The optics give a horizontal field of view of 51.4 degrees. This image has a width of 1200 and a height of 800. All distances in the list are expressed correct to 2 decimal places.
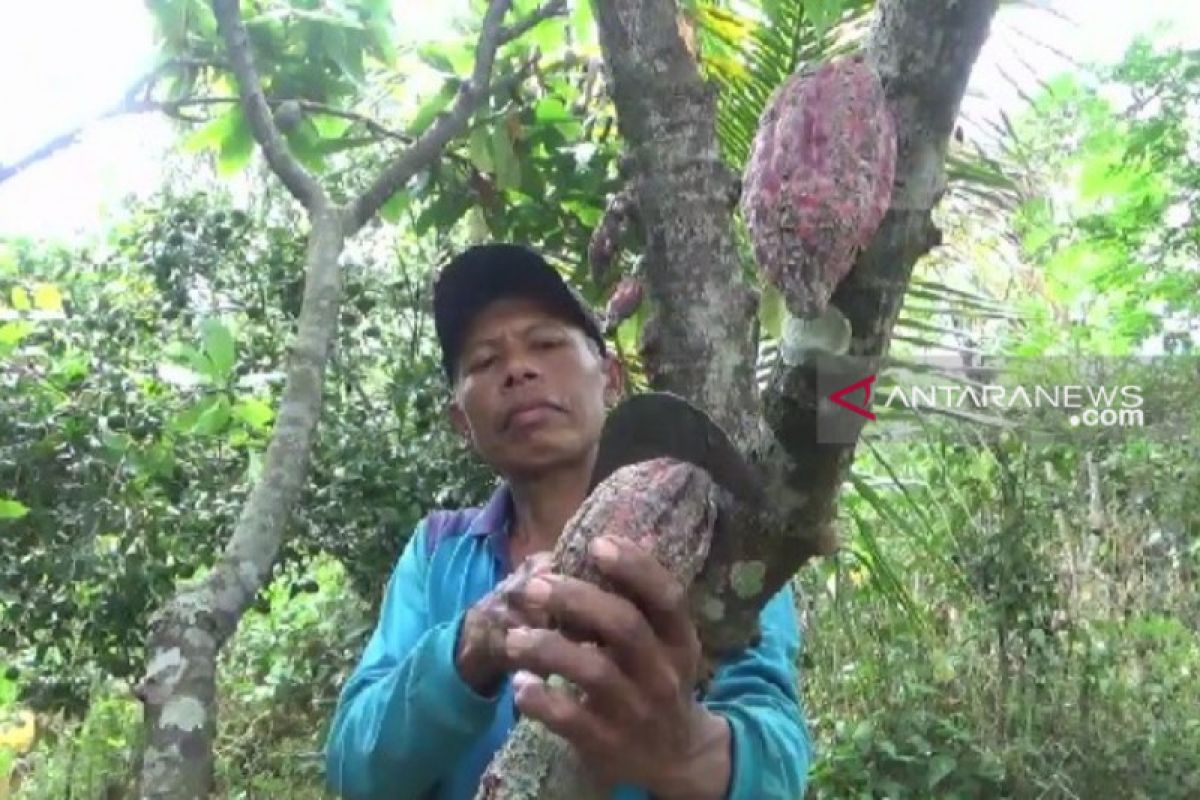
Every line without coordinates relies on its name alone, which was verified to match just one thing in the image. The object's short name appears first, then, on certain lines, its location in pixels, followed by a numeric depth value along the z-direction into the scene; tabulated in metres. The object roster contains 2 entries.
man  0.54
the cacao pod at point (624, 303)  0.86
